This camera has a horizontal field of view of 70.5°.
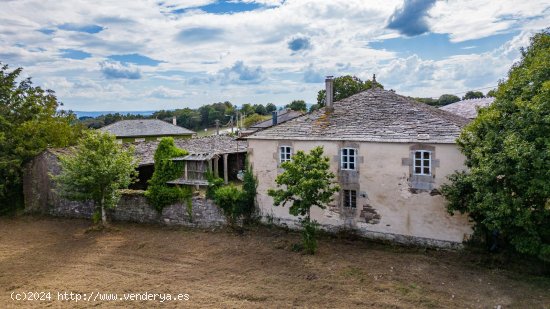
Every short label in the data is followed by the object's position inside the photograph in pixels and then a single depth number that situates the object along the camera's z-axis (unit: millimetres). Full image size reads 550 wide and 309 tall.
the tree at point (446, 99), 83312
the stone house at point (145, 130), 52706
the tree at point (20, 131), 24984
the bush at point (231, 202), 20609
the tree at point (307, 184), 16031
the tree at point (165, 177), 21969
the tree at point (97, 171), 20250
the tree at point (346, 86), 53894
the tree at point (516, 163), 11852
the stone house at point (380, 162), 16516
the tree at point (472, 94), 72681
